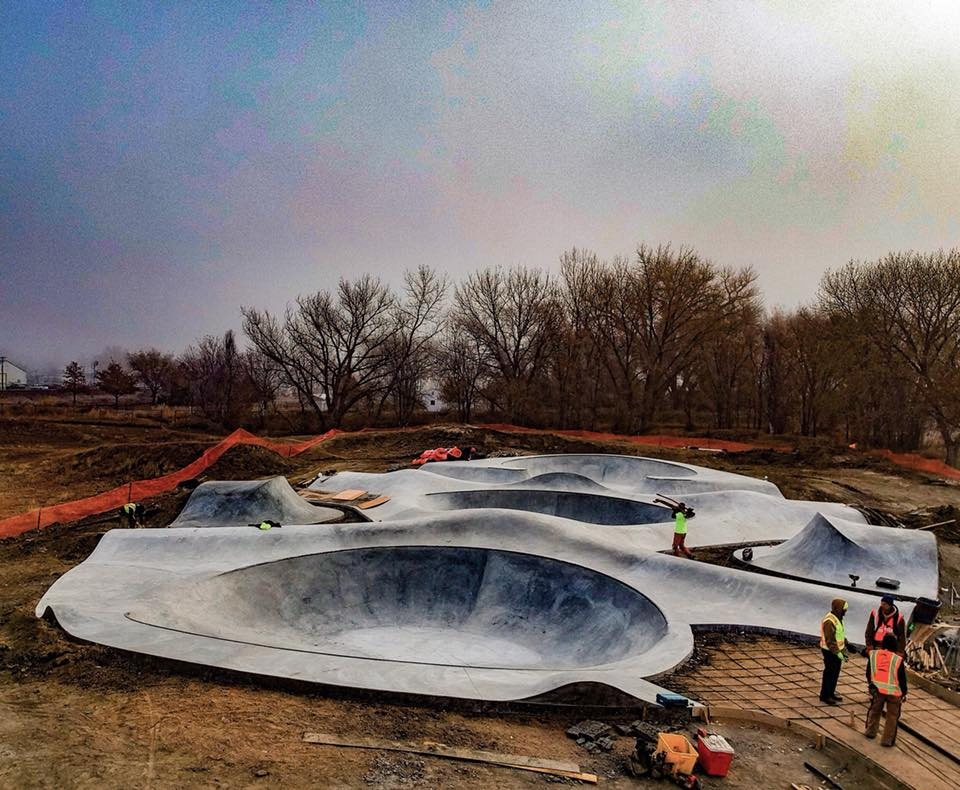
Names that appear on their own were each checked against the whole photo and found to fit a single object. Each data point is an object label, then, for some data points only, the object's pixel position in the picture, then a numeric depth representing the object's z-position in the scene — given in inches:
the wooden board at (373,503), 749.3
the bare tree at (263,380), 2005.4
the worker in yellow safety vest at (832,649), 276.5
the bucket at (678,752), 212.2
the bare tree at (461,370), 2055.9
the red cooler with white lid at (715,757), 215.5
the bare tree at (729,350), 1750.7
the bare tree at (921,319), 1453.0
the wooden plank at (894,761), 214.4
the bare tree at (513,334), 1987.0
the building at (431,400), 2105.1
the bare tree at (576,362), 1945.1
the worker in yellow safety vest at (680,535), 540.5
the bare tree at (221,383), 2006.6
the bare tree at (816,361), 1647.4
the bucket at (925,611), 382.9
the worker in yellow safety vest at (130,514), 656.4
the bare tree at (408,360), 2009.1
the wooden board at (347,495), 799.0
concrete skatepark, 318.3
